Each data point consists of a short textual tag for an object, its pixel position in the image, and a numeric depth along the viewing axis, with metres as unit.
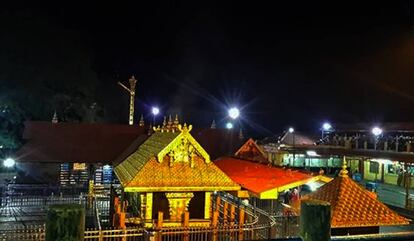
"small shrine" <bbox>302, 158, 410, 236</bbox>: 9.14
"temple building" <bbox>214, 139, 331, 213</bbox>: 14.91
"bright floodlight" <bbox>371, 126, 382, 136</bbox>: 39.34
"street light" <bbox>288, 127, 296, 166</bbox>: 44.37
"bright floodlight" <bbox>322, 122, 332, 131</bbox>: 50.16
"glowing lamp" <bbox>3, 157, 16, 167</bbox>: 31.92
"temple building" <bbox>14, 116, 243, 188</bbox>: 27.59
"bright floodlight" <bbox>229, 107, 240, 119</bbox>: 36.84
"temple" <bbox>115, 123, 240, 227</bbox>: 12.45
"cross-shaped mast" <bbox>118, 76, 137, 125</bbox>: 34.98
